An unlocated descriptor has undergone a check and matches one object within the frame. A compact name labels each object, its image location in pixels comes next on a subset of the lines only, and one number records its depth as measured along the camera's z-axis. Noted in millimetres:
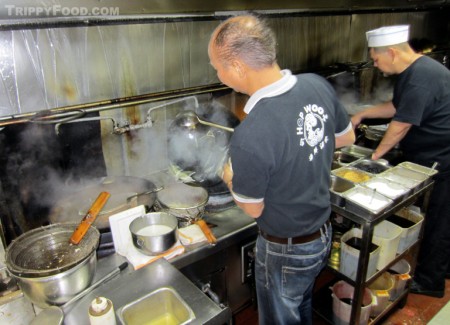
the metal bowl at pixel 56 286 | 1537
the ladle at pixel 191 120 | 2388
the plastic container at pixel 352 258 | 2426
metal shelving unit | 2254
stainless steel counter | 1576
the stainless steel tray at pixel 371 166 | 2898
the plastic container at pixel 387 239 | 2508
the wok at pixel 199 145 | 2396
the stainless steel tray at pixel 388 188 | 2404
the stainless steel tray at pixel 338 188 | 2400
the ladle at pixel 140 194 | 2093
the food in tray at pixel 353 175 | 2699
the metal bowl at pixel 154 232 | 1898
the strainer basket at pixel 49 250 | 1618
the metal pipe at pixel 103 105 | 2021
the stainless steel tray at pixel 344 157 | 3221
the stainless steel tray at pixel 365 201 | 2246
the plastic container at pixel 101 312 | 1401
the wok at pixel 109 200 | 2067
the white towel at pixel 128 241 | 1941
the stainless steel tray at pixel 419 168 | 2688
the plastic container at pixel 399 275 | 2842
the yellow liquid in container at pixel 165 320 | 1662
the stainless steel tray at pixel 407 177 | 2553
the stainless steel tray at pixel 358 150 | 3254
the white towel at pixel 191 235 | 2129
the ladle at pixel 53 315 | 1495
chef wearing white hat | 2637
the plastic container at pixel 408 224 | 2689
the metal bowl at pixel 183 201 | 2223
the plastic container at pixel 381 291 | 2696
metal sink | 1596
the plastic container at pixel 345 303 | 2584
